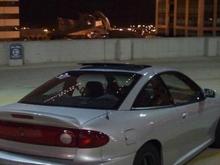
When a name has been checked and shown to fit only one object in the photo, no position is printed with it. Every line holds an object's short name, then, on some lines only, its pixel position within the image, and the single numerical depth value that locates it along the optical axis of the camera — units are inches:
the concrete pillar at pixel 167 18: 4925.4
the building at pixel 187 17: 4404.5
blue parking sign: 933.2
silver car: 208.1
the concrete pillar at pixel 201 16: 4404.5
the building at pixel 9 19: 2316.4
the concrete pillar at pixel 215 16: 4287.9
